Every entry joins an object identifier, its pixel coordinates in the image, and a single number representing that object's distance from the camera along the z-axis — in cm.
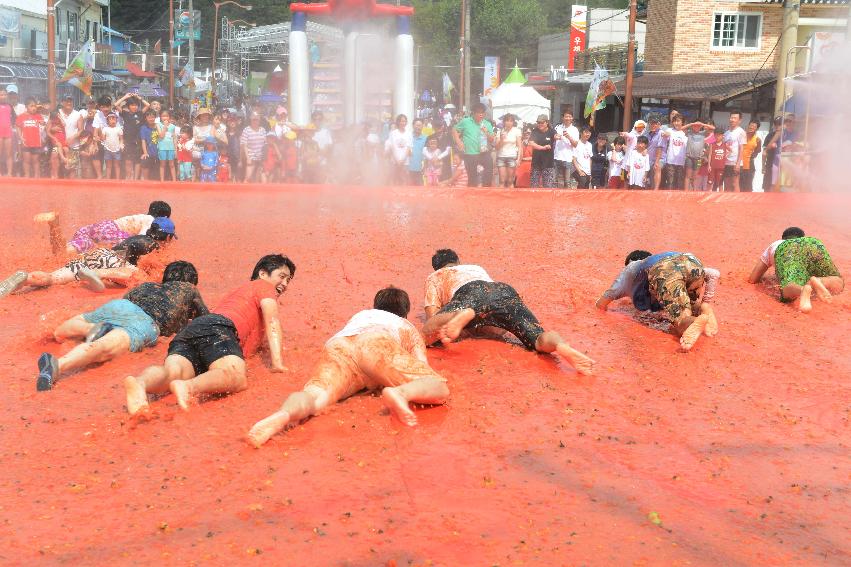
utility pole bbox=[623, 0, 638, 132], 1948
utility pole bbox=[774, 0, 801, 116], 1670
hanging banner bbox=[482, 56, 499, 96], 4468
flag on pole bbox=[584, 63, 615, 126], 1966
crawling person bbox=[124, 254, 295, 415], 551
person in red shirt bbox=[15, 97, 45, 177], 1673
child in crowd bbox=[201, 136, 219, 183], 1712
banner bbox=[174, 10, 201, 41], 4975
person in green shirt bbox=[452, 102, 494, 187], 1616
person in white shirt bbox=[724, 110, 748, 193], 1573
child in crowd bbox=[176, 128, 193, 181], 1711
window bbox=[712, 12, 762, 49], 3112
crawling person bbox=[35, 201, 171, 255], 955
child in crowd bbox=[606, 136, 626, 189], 1634
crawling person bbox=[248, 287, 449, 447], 526
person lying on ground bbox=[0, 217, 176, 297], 853
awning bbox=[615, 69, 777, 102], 2436
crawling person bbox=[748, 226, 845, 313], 891
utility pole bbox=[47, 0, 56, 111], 2047
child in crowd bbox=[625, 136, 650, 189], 1591
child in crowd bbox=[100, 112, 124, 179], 1698
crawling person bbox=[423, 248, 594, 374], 668
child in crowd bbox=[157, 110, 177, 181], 1698
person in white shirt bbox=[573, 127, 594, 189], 1631
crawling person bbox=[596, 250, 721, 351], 745
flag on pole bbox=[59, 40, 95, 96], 2058
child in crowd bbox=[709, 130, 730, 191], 1584
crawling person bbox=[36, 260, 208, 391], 639
